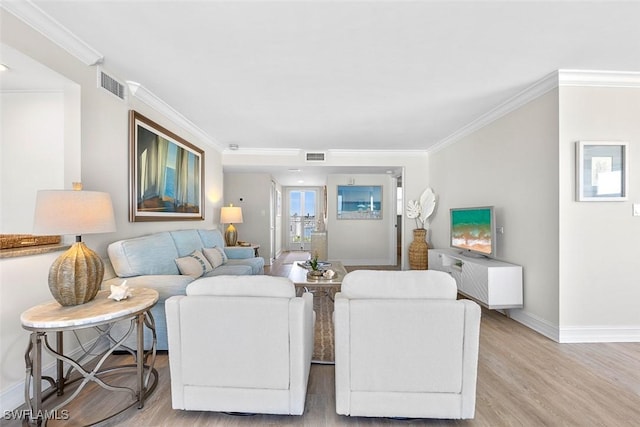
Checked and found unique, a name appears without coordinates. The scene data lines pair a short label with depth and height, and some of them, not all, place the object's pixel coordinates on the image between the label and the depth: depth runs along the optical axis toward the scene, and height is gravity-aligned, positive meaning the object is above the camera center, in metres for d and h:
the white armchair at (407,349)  1.58 -0.73
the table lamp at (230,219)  5.43 -0.13
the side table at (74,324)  1.54 -0.60
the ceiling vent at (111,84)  2.58 +1.15
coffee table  3.26 -0.77
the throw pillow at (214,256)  3.92 -0.59
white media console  3.22 -0.77
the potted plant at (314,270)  3.54 -0.71
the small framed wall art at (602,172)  2.77 +0.39
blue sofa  2.52 -0.51
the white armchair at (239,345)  1.61 -0.73
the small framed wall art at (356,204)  7.38 +0.21
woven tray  1.95 -0.20
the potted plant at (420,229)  5.41 -0.30
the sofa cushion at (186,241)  3.52 -0.36
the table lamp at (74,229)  1.69 -0.10
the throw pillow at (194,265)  3.22 -0.59
